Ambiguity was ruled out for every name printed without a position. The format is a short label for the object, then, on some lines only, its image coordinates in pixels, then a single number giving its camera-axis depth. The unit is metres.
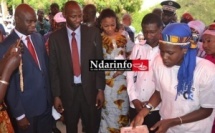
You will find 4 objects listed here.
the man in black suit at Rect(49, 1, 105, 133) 2.12
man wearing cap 3.13
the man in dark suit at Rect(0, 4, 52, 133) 1.84
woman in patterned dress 2.20
